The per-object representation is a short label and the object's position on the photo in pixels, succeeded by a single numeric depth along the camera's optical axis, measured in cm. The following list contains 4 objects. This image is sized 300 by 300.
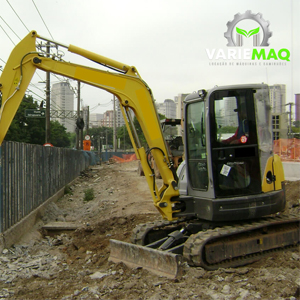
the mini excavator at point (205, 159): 621
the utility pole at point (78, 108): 3590
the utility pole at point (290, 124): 2547
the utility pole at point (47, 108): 2358
